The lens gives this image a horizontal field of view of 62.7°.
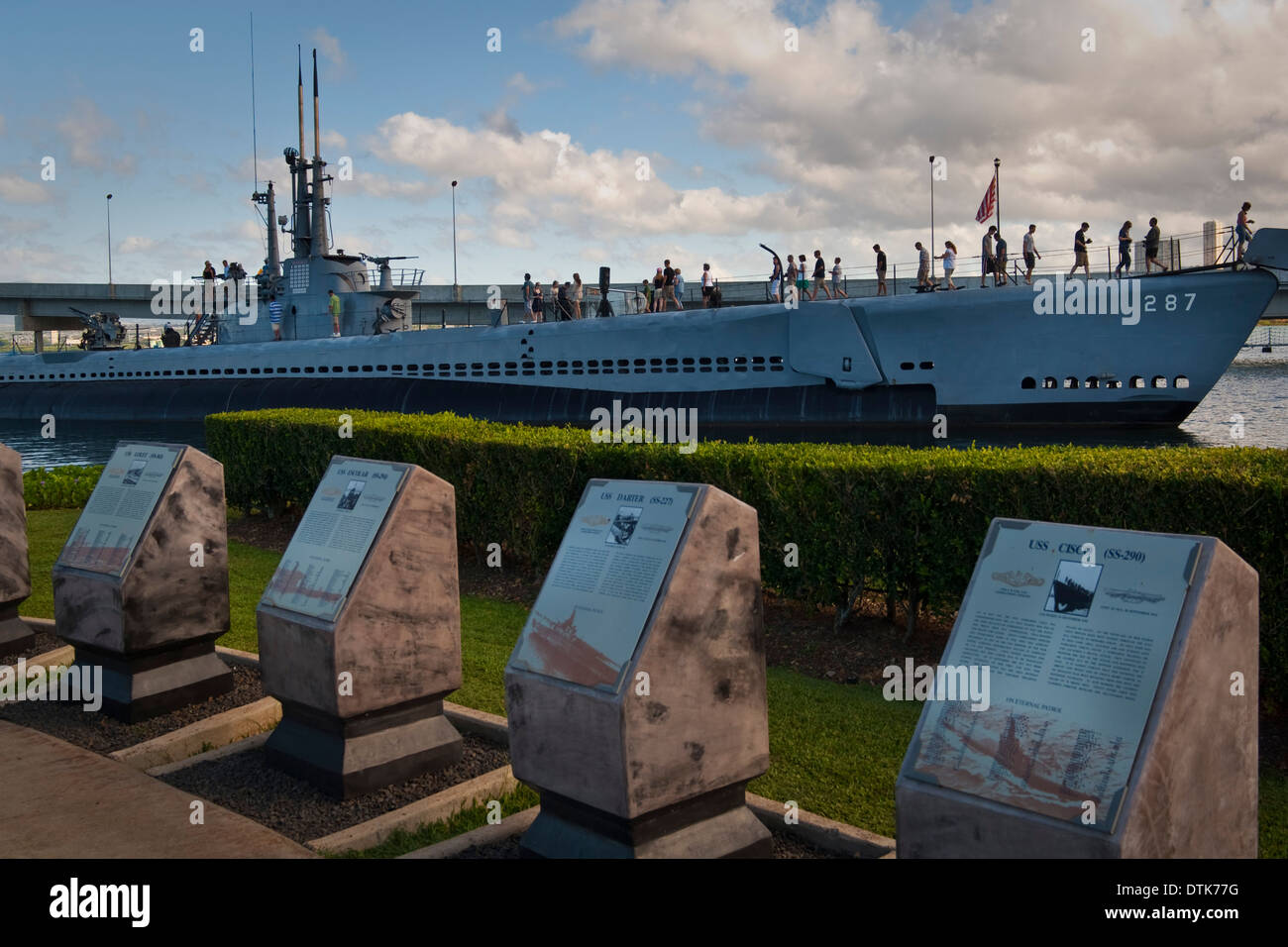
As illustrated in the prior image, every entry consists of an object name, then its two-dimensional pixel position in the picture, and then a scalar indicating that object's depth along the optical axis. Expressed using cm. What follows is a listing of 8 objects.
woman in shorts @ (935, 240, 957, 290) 2728
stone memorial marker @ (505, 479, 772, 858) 424
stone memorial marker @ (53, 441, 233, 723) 689
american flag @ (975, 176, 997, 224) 2620
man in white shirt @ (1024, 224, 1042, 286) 2536
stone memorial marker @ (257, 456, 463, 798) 558
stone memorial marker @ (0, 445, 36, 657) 852
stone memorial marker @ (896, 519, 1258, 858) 329
